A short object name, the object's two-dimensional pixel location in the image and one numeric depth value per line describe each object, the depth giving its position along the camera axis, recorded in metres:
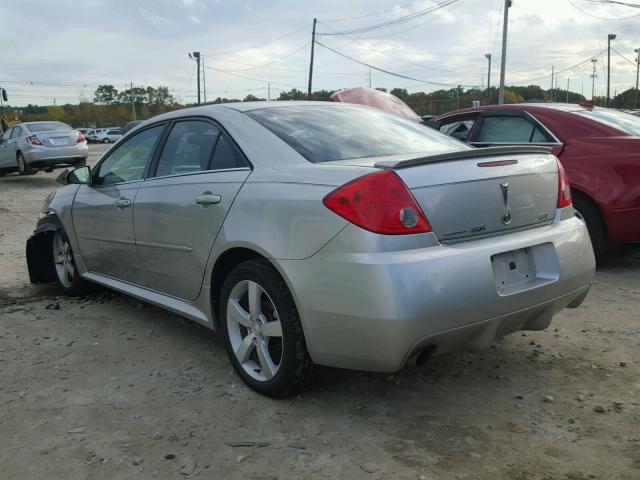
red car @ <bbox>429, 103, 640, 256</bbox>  5.13
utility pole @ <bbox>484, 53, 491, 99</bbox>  60.34
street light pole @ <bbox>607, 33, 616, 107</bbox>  59.29
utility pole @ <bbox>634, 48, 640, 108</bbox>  66.78
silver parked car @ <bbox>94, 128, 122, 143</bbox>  51.69
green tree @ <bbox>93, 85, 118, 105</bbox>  95.62
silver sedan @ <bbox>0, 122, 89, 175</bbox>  15.66
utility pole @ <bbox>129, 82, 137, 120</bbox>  83.62
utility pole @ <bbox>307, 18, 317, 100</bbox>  42.89
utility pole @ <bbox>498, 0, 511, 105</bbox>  29.06
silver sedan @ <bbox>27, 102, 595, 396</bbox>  2.54
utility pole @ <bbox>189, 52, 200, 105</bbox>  49.12
